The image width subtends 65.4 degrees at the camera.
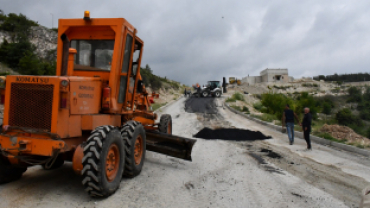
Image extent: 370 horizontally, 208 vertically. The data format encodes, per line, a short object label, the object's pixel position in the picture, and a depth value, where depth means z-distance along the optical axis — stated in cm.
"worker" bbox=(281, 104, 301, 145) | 1190
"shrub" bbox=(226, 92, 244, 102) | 3433
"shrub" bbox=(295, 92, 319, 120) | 2606
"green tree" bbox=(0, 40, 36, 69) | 2880
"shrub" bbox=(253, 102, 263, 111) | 3198
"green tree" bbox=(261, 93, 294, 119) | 2508
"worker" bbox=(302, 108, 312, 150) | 1072
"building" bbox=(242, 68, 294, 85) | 7225
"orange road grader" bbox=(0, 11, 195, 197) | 468
